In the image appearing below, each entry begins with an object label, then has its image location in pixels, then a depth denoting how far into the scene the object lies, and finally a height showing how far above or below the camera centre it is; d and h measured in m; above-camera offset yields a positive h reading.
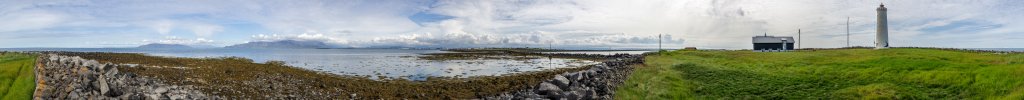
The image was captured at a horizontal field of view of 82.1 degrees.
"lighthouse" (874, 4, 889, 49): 66.38 +1.59
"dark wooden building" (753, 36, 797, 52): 74.12 +0.66
